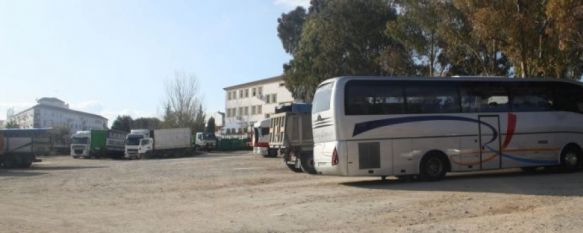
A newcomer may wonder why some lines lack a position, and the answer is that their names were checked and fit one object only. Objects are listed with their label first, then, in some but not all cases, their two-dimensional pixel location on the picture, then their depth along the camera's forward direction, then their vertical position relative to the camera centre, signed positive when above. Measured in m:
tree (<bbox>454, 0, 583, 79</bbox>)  22.33 +4.31
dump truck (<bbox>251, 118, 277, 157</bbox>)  41.16 +0.99
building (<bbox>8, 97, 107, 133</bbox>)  106.31 +7.54
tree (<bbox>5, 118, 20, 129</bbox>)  87.03 +4.57
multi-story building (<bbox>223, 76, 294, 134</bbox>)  99.12 +8.81
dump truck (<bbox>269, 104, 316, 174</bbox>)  23.58 +0.47
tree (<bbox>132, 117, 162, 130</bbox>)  96.06 +5.26
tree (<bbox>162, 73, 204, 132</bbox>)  85.00 +5.52
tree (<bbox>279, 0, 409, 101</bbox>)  42.22 +7.99
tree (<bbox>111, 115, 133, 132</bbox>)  103.88 +5.35
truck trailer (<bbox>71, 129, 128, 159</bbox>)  56.28 +0.95
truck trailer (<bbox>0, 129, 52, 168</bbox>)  37.47 +0.52
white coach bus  17.64 +0.76
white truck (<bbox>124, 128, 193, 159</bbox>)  54.19 +0.97
